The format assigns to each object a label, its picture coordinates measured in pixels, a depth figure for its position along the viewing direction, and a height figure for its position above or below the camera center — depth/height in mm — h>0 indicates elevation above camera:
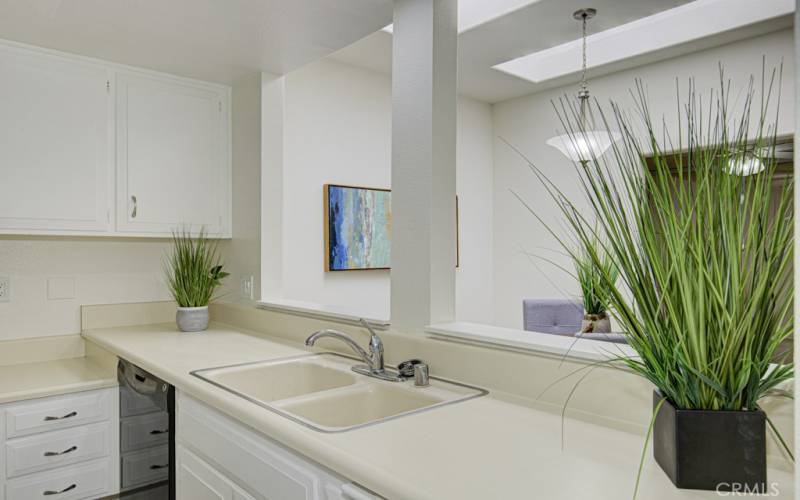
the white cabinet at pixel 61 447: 1970 -748
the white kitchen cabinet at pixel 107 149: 2178 +452
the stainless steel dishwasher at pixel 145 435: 1768 -661
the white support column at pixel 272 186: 2566 +306
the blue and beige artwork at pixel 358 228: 3445 +148
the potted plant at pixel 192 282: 2496 -148
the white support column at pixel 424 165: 1681 +271
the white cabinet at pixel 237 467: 1122 -511
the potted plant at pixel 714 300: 830 -78
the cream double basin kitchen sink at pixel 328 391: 1463 -415
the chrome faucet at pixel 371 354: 1649 -322
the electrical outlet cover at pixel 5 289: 2377 -168
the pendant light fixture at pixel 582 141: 2756 +613
